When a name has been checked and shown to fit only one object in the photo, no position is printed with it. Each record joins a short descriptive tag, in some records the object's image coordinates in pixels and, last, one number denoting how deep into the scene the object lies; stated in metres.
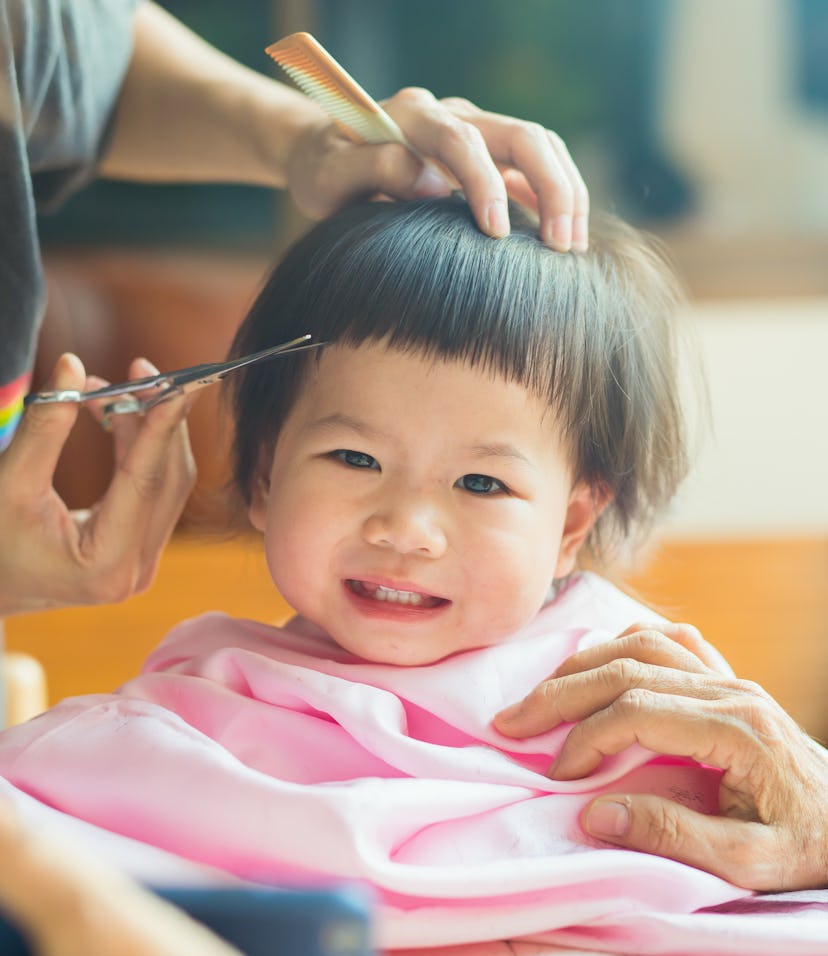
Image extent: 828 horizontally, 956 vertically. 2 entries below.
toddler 0.83
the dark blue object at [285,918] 0.63
